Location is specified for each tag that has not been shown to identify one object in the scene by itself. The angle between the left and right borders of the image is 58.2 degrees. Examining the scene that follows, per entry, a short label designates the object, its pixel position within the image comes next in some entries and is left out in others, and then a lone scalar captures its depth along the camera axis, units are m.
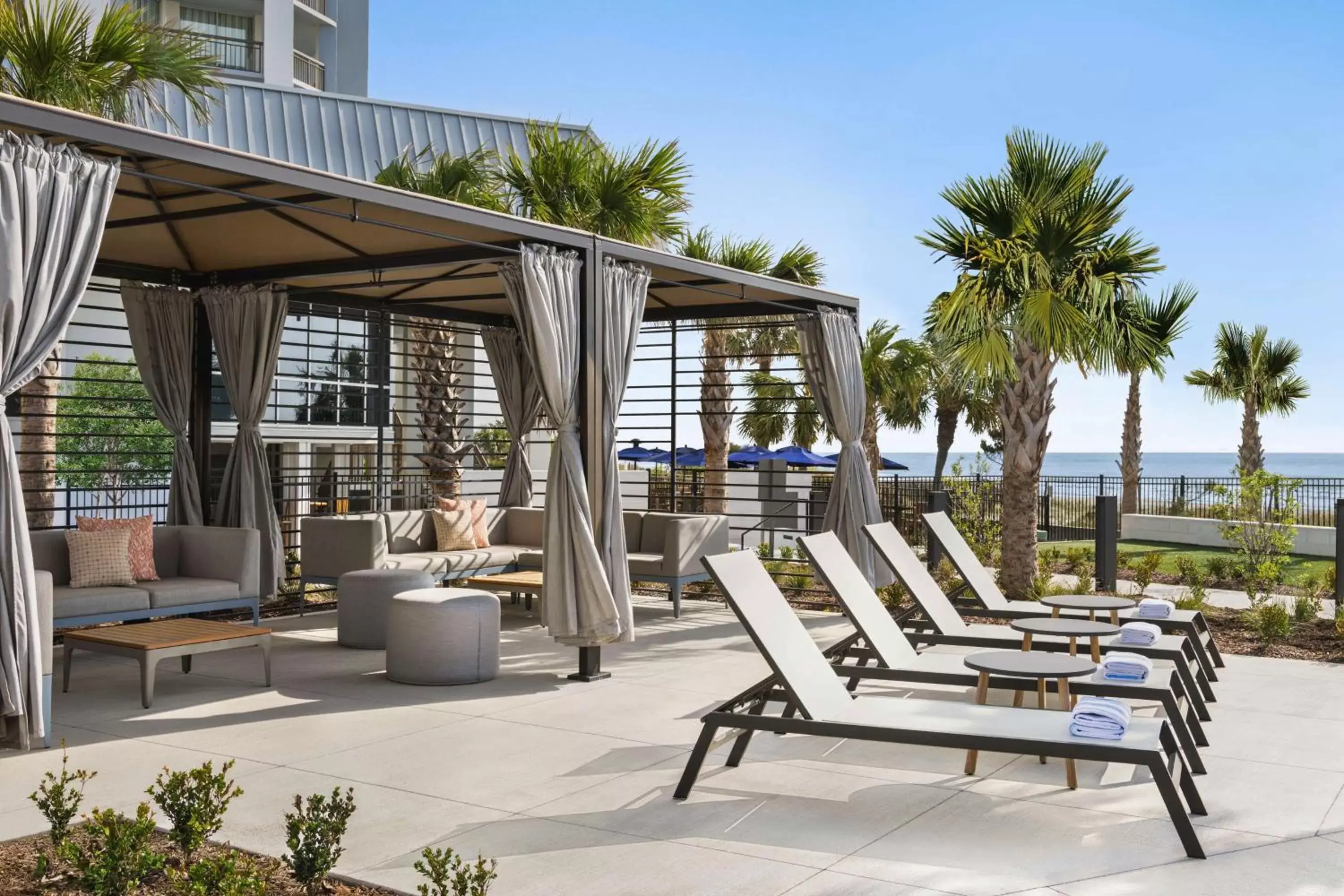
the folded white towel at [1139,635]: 6.89
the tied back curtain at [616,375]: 8.04
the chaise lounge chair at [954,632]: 6.73
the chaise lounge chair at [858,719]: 4.57
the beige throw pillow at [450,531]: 11.19
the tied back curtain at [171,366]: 10.08
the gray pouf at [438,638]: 7.70
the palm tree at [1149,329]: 11.31
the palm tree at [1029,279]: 10.94
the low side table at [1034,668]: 5.52
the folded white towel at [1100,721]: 4.63
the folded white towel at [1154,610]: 7.84
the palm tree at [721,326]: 14.70
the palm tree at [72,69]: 9.24
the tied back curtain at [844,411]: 10.98
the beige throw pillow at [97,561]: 8.37
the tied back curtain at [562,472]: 7.78
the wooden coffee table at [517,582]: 10.12
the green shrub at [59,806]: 4.05
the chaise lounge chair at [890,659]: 5.57
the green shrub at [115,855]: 3.63
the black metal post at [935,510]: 12.56
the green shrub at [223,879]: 3.47
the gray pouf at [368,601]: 8.98
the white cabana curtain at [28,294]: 5.49
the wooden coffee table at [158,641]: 6.89
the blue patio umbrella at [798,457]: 21.02
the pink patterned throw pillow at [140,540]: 8.69
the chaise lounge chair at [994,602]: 7.77
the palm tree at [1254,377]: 20.91
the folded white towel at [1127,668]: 5.79
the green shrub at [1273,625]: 9.44
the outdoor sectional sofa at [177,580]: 7.96
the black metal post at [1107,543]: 12.08
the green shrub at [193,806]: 4.02
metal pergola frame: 6.38
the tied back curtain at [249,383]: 10.27
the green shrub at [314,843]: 3.79
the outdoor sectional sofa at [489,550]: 10.22
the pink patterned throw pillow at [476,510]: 11.41
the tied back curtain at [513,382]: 13.08
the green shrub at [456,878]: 3.25
